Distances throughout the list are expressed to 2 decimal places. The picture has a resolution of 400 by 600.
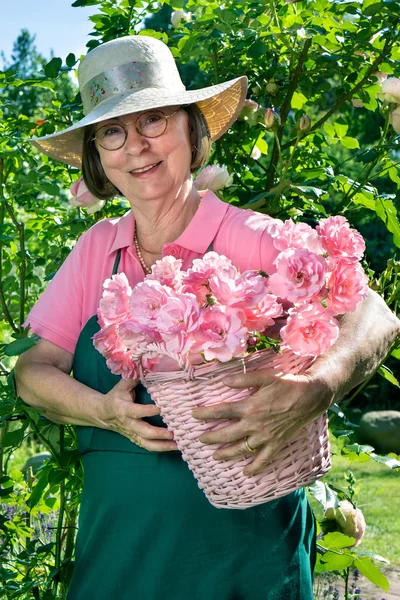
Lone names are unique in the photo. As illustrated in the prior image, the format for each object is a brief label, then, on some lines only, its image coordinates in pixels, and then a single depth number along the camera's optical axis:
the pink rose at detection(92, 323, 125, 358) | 1.77
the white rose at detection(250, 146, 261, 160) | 2.96
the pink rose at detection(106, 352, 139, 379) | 1.78
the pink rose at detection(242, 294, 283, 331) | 1.61
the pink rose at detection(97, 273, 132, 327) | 1.71
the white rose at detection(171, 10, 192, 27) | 2.85
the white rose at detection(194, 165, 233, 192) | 2.46
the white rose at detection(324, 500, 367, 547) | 2.66
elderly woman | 1.92
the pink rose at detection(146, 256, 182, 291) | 1.64
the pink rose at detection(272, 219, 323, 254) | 1.71
